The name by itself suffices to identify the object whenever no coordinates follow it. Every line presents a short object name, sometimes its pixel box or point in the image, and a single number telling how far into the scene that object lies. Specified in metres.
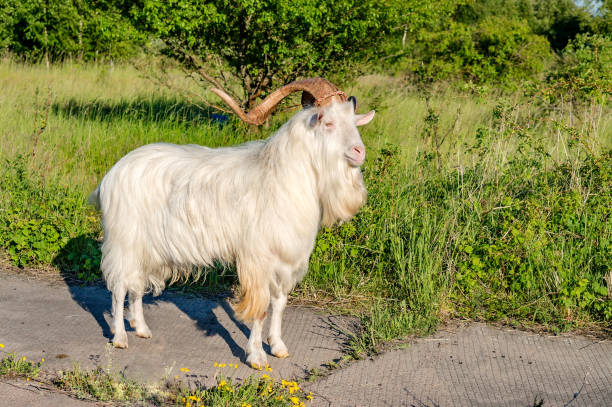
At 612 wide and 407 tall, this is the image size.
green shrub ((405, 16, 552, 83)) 16.05
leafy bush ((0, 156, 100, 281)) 6.27
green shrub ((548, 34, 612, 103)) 6.39
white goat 4.13
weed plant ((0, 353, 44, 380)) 4.00
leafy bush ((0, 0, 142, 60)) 18.33
